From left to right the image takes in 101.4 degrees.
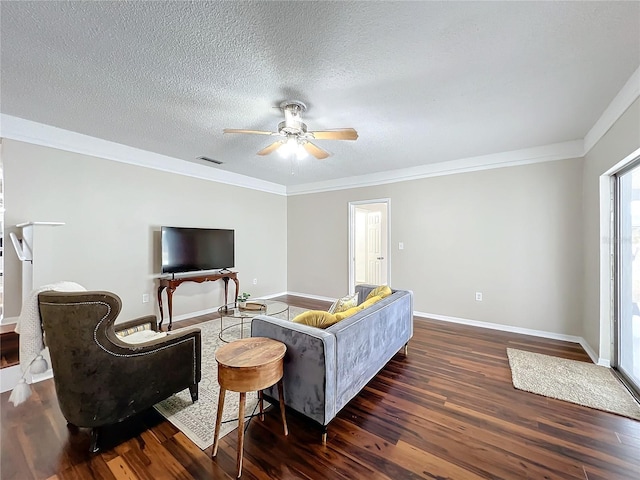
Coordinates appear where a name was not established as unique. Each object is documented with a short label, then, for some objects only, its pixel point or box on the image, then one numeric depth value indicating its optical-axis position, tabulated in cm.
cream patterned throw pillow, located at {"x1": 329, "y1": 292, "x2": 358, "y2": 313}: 240
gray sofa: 165
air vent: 405
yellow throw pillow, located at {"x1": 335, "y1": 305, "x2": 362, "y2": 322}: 203
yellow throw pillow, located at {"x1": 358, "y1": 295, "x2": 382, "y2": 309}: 239
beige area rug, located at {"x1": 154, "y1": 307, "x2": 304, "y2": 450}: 177
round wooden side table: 149
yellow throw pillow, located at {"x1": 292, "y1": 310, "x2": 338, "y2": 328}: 195
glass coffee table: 319
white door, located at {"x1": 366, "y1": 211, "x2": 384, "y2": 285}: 656
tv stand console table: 372
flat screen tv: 381
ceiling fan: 235
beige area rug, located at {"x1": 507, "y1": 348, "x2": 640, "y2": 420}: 208
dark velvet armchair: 153
